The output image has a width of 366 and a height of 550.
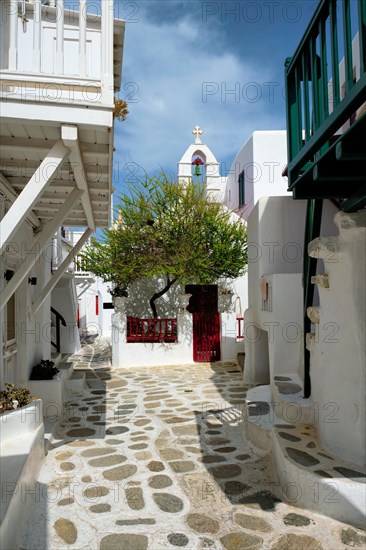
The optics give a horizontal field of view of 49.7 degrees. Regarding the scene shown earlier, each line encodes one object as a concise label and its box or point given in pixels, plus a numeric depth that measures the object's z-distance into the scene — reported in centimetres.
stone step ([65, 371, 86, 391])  906
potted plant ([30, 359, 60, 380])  708
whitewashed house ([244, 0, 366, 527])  340
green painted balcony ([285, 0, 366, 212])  294
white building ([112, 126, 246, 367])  1277
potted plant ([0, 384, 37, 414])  468
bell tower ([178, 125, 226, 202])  1644
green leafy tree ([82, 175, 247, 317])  1317
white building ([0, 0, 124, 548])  339
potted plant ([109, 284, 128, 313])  1309
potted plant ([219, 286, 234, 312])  1412
